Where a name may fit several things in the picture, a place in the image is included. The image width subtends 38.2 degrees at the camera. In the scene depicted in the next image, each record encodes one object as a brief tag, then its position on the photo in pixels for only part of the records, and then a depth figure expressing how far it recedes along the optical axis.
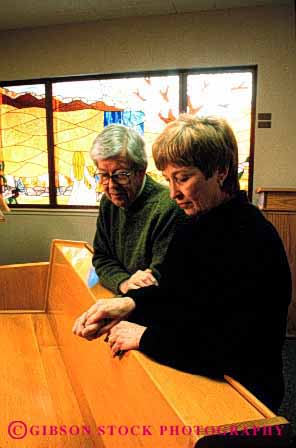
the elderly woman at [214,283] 0.92
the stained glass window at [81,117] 4.61
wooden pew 0.74
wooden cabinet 3.41
